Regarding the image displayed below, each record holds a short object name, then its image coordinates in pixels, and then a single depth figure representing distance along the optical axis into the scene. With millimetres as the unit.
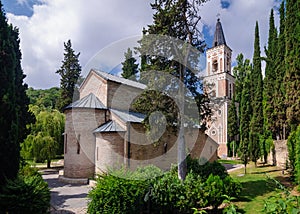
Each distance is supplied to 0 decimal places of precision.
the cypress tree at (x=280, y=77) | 14912
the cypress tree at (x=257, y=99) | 19672
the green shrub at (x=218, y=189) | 7949
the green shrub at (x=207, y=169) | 9773
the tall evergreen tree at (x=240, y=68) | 36781
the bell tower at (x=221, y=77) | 31875
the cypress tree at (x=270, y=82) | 17406
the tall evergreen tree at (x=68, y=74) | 31016
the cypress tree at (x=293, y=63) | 11188
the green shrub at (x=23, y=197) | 5852
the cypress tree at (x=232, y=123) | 31094
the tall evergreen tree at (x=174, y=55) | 10500
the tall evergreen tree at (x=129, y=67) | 30809
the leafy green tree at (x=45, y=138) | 18078
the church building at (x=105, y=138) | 13966
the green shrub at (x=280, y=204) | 2074
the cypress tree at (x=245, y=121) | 15952
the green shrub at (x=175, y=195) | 7348
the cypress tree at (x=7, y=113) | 6512
